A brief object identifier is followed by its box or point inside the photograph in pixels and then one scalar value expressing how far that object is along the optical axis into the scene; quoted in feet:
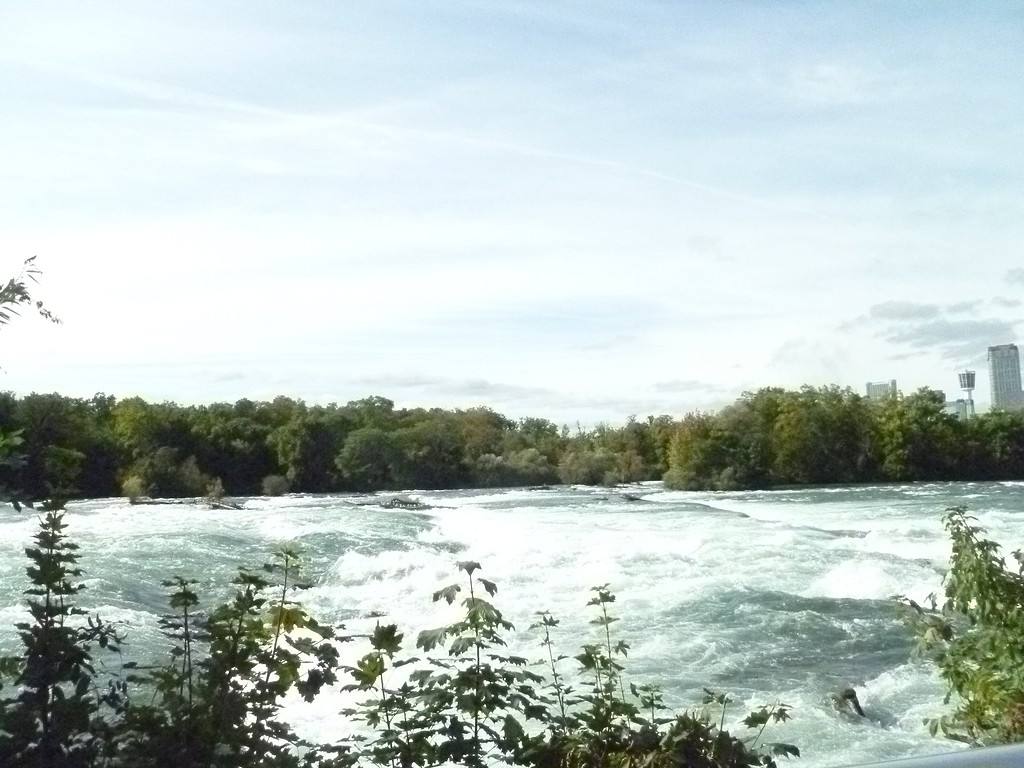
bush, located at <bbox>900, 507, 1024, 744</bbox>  16.92
